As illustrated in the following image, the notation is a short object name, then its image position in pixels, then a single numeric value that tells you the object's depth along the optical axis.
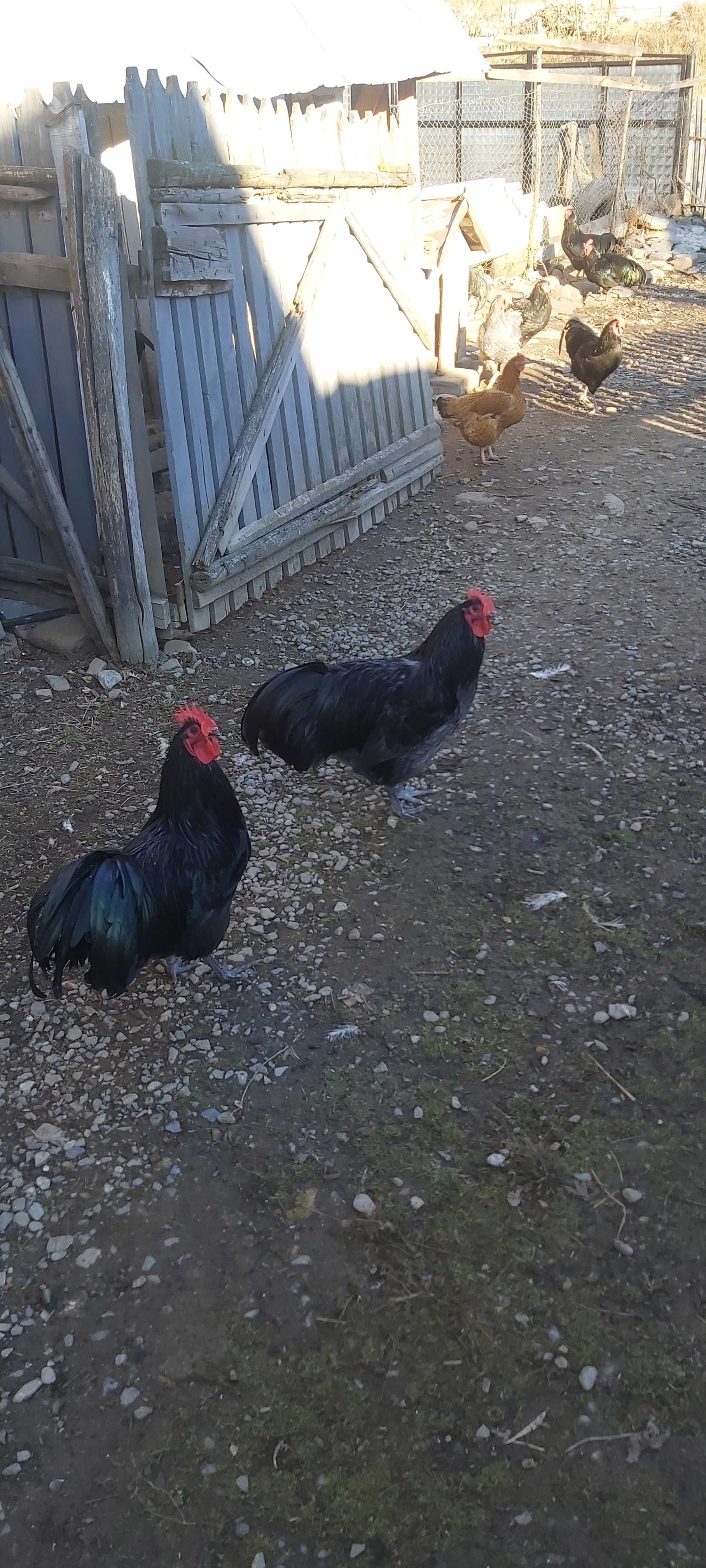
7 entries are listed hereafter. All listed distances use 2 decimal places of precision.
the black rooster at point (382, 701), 5.07
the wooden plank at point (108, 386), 5.62
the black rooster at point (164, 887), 3.70
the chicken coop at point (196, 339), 5.96
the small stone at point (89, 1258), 3.29
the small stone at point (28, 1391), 2.92
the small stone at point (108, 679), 6.47
